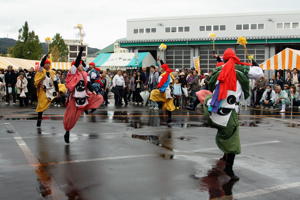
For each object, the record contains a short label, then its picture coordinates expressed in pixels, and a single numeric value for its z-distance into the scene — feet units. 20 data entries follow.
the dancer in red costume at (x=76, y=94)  26.25
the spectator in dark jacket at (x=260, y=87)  64.18
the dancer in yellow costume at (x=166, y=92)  39.17
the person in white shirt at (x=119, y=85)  63.93
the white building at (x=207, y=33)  124.57
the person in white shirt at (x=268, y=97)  58.28
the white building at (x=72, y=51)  606.05
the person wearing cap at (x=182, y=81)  62.89
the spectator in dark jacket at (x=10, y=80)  63.69
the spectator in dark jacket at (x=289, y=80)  66.00
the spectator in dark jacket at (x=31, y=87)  63.31
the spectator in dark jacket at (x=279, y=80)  68.27
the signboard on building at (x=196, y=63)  81.46
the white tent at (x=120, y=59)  117.91
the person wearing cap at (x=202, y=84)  60.22
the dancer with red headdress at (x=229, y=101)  18.33
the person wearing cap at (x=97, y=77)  52.75
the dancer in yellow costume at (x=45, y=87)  33.53
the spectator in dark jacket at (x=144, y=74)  68.59
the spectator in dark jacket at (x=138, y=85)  68.05
